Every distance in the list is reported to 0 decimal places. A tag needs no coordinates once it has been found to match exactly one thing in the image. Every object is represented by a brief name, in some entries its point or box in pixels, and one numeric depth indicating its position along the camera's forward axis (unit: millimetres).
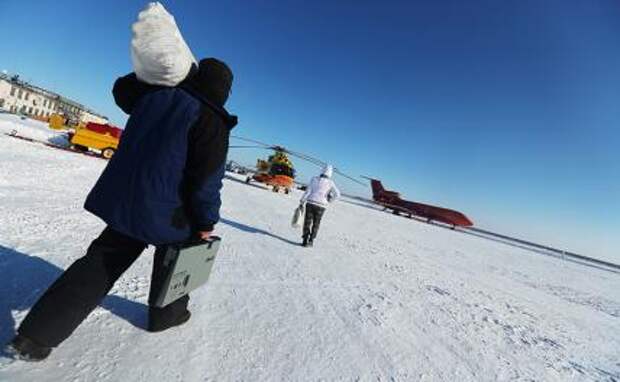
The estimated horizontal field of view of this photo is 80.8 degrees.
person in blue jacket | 1900
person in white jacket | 7133
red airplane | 38219
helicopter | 24781
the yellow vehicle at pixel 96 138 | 17312
